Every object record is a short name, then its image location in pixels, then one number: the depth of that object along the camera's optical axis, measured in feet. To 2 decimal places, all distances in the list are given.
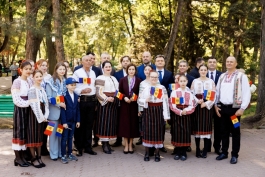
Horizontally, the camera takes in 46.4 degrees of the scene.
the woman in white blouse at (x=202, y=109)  20.39
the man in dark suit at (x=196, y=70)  23.65
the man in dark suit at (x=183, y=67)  21.44
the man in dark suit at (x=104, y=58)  23.50
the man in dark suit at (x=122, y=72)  22.45
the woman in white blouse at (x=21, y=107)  17.81
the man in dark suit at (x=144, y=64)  23.15
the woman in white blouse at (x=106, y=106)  21.35
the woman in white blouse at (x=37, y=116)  17.89
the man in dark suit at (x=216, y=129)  21.44
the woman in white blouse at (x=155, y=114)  19.95
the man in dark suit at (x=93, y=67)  22.68
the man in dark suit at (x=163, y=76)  22.19
